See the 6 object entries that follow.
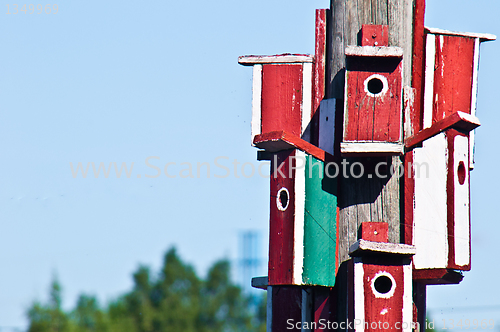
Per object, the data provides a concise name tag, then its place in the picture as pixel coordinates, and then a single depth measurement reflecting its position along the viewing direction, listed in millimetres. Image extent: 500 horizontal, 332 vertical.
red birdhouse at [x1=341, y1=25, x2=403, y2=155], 11977
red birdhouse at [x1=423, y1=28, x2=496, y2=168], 13031
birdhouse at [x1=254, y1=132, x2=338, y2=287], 12234
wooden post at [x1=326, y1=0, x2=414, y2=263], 12344
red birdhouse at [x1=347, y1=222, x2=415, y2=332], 11586
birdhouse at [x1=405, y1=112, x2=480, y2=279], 12070
